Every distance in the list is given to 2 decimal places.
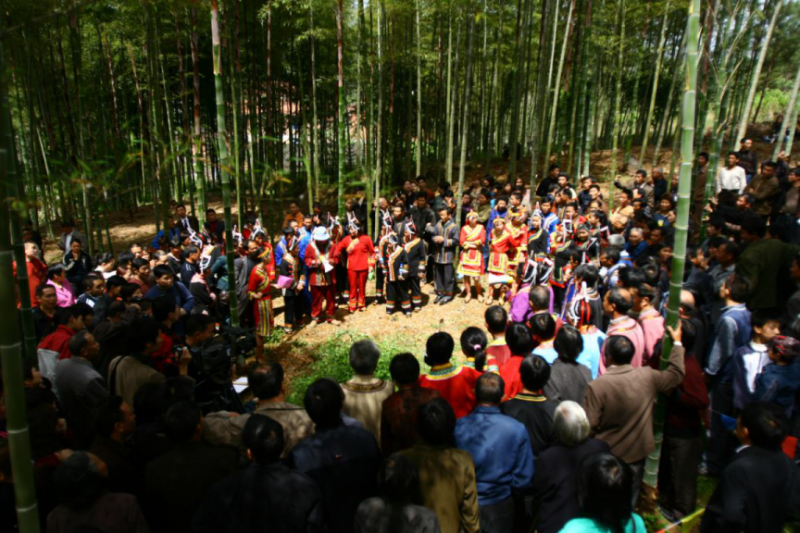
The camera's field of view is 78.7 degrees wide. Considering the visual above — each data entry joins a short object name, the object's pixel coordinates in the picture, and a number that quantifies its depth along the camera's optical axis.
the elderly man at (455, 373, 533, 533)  2.25
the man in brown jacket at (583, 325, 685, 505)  2.61
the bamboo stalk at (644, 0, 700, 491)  2.23
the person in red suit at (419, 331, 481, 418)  2.80
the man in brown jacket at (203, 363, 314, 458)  2.34
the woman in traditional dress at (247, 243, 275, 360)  6.01
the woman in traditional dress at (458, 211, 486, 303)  7.09
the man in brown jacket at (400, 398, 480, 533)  2.04
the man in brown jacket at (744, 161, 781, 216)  5.97
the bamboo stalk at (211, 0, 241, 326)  3.10
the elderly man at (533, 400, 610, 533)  2.14
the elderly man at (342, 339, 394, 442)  2.64
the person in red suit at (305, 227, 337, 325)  6.69
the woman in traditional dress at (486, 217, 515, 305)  6.86
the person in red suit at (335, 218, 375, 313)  7.00
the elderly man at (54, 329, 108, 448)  2.86
